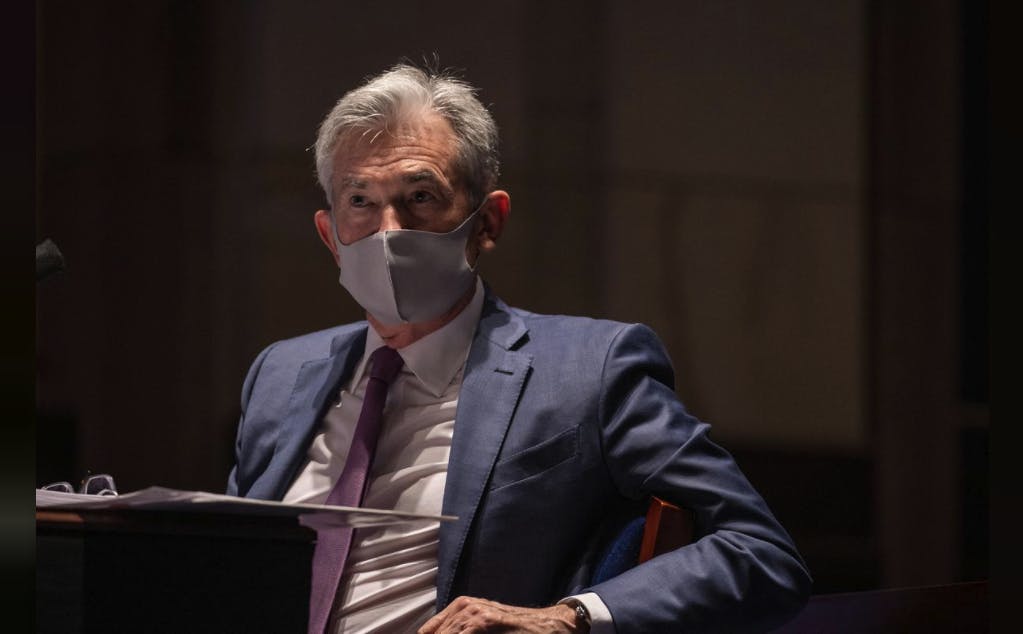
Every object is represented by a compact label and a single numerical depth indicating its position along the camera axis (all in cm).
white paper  555
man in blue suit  591
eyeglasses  589
